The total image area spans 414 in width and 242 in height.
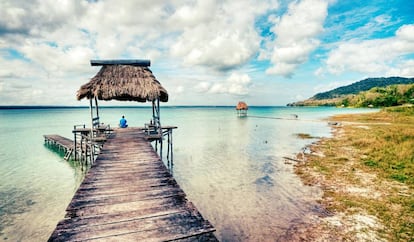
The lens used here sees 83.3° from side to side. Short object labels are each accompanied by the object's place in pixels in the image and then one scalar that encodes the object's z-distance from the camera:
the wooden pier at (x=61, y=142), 20.47
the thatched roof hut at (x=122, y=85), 13.54
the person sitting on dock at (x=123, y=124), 17.89
